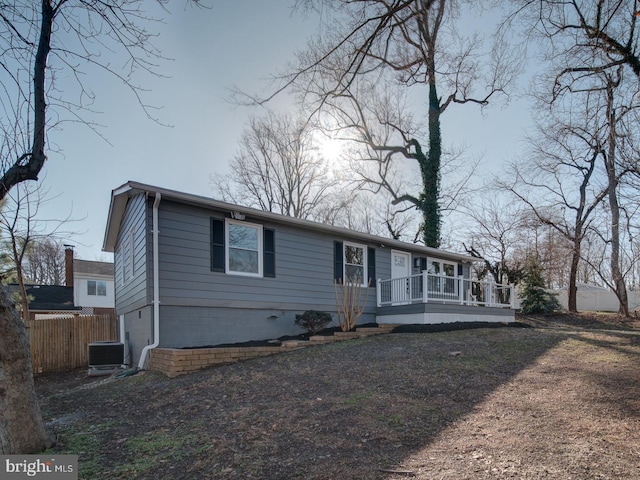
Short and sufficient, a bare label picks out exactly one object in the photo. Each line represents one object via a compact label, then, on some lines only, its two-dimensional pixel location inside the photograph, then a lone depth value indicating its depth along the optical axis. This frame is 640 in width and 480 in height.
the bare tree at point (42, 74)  3.97
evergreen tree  18.57
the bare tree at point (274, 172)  25.33
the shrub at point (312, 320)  10.00
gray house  8.49
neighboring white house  25.28
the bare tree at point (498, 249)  20.95
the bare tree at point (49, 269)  33.50
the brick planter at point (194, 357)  7.31
